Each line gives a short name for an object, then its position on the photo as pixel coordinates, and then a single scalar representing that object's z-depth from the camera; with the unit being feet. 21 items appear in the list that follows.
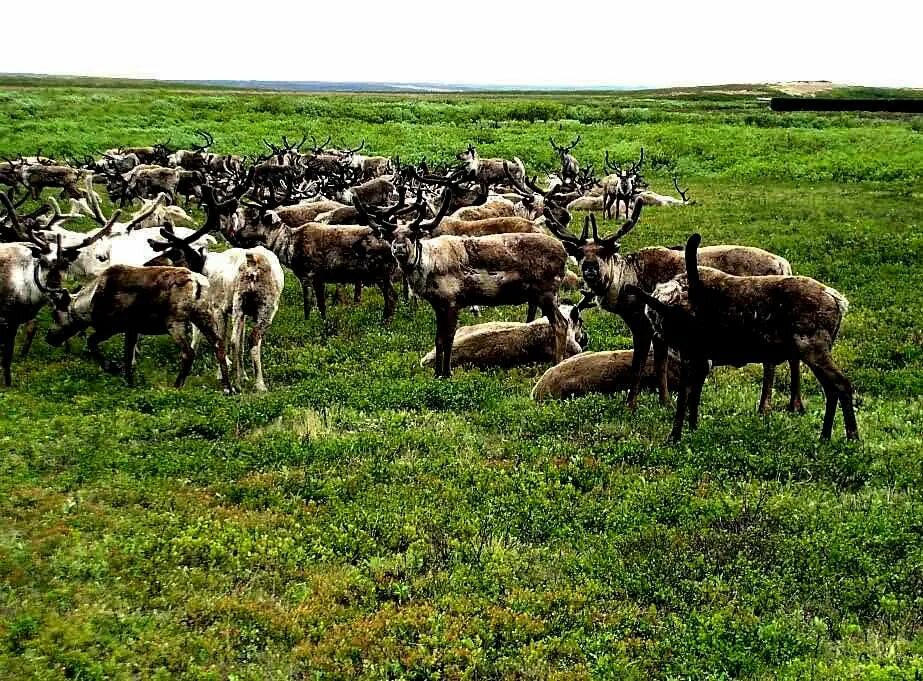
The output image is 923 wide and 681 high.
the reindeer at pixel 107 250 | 46.98
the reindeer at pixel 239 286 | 39.75
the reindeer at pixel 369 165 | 104.17
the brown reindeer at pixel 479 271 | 40.70
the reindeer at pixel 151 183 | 94.02
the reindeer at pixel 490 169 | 101.30
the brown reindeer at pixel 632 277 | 33.99
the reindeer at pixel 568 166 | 108.17
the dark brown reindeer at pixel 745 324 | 28.73
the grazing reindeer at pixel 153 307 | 37.19
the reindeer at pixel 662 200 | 95.45
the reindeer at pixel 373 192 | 78.79
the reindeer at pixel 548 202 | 52.95
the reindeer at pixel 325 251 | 49.93
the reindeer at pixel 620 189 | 90.07
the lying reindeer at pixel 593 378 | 36.73
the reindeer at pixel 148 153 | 114.11
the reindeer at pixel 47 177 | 97.07
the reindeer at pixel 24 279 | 37.93
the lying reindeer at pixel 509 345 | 42.29
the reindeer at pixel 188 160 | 107.45
